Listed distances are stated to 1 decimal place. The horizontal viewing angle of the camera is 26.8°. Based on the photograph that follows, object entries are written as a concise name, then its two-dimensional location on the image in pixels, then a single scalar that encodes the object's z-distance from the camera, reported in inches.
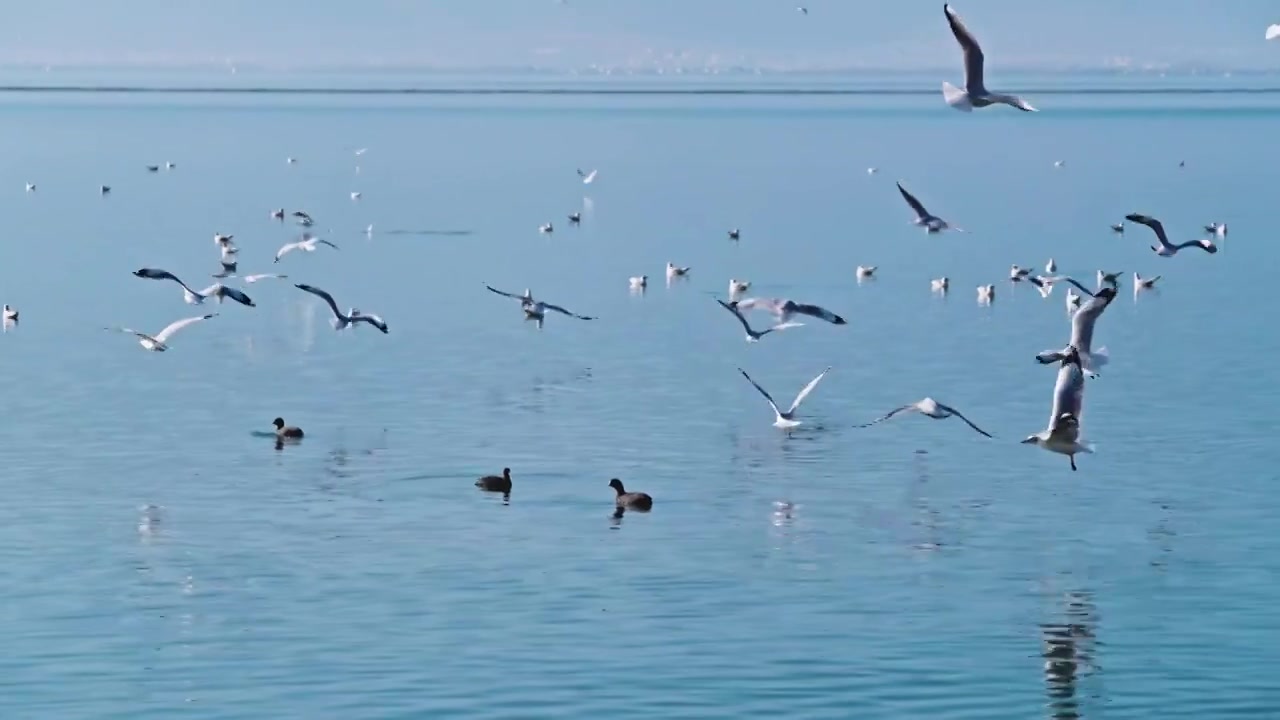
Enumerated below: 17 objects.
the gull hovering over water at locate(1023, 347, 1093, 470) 975.6
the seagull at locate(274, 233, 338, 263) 2057.2
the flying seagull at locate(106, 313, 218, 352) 1636.3
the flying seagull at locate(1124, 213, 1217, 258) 1190.2
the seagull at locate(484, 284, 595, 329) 1673.2
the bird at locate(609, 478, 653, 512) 1170.0
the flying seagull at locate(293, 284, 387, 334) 1606.8
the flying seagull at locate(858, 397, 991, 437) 1252.5
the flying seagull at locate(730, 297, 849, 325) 1453.0
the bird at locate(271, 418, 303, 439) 1385.7
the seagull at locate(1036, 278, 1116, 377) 950.4
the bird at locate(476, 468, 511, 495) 1217.4
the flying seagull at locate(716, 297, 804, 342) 1449.1
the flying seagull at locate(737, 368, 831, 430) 1406.3
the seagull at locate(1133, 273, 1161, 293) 2268.7
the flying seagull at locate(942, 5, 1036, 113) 1029.2
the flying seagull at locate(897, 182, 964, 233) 1504.1
